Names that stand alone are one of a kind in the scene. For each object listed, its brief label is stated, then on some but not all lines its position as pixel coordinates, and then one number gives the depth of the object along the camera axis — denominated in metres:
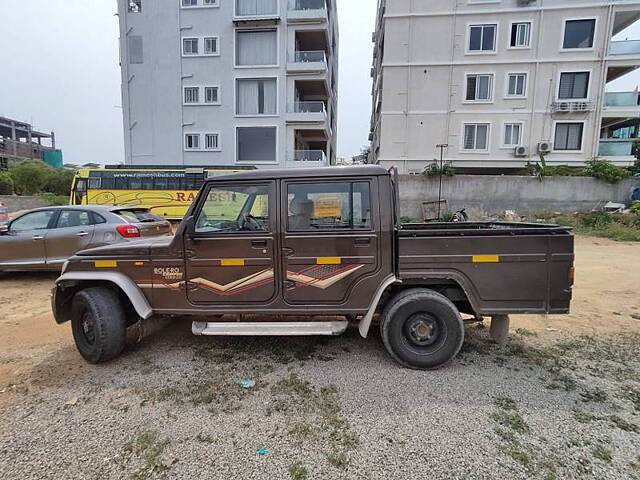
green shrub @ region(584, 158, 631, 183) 17.88
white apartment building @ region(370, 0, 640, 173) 21.20
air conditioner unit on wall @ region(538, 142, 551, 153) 21.56
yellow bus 17.78
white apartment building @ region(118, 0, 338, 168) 24.91
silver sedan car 6.35
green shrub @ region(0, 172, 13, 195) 30.30
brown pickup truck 3.27
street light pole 18.23
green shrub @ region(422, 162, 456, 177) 19.61
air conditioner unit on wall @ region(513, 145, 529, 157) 21.88
